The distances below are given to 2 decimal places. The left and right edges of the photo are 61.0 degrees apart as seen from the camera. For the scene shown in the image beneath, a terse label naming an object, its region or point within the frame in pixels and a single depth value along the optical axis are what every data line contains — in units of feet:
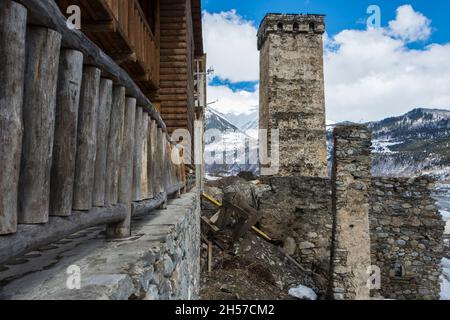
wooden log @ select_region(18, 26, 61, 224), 4.57
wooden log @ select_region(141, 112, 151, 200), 10.02
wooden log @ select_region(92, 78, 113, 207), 6.77
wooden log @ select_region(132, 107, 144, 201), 9.18
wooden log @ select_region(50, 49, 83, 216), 5.27
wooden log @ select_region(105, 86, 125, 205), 7.36
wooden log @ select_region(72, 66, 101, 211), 5.97
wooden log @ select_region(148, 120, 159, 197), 11.03
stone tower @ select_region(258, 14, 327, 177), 81.15
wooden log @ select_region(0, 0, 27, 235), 4.01
